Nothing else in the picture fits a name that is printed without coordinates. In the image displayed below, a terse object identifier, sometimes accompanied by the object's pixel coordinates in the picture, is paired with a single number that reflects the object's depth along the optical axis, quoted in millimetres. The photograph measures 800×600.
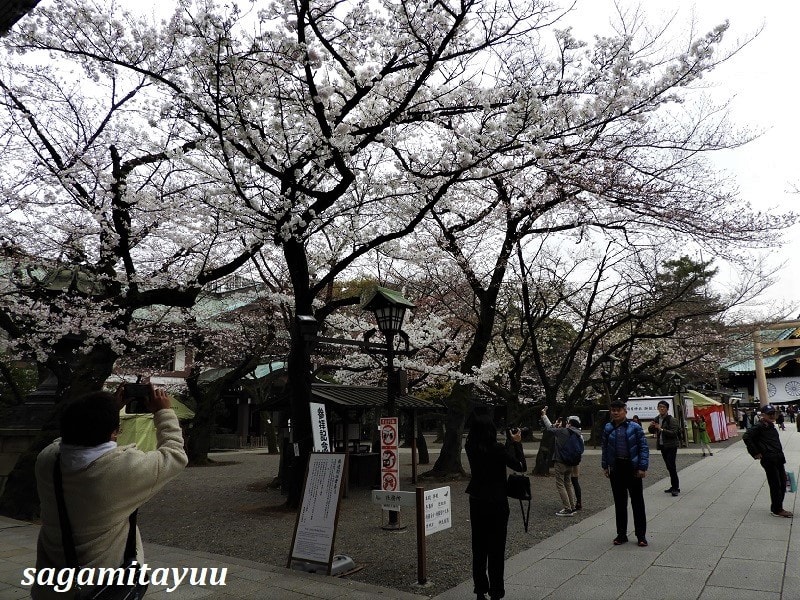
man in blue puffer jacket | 6688
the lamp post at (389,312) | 8555
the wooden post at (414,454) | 11656
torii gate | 34531
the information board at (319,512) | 5863
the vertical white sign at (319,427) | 7867
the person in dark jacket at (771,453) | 8008
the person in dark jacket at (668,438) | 10812
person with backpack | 8970
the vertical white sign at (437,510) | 5742
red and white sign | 8258
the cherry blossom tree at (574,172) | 7535
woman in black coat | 4598
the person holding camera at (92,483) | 2348
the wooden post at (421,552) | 5461
